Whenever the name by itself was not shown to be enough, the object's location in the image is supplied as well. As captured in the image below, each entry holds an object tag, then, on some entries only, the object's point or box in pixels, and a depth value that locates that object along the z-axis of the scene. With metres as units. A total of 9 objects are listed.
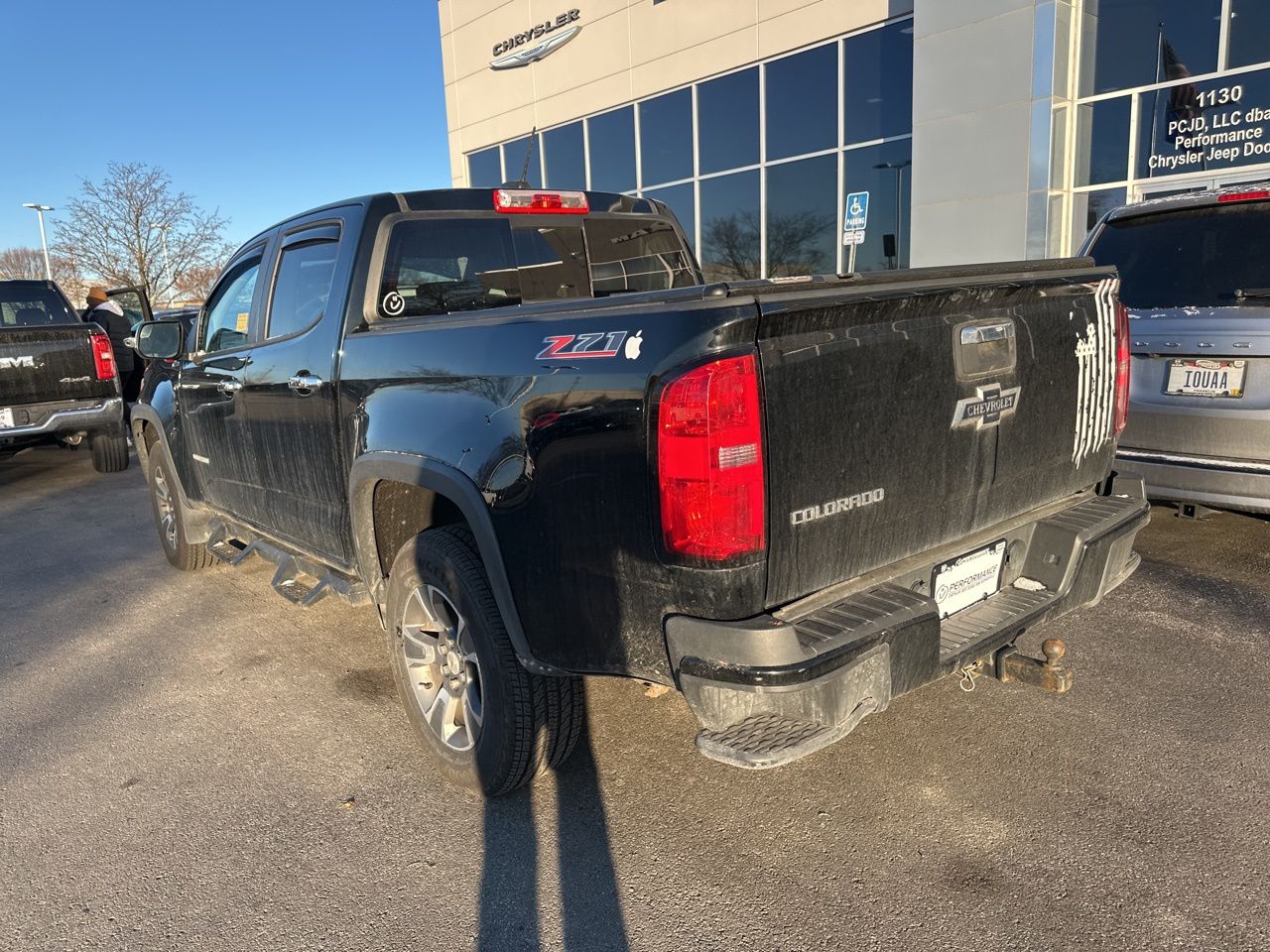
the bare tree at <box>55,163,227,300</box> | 24.61
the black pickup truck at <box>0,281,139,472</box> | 8.50
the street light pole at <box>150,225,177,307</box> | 25.12
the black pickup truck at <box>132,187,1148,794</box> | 2.20
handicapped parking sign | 7.82
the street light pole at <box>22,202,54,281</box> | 36.75
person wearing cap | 10.97
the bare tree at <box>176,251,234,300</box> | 27.84
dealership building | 10.05
